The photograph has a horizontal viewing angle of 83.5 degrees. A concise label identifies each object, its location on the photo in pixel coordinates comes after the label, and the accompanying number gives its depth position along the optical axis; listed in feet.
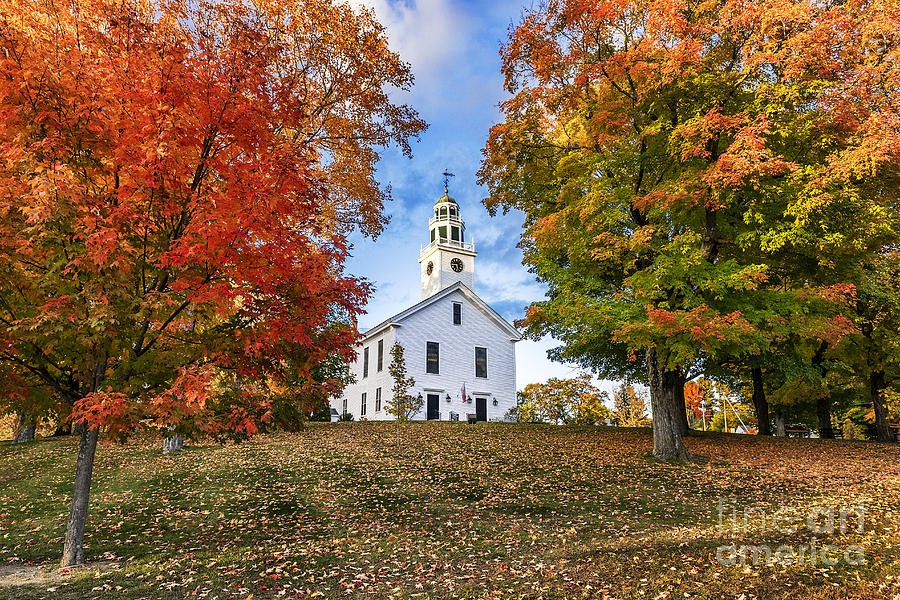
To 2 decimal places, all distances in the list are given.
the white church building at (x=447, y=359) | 110.11
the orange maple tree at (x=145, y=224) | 20.75
